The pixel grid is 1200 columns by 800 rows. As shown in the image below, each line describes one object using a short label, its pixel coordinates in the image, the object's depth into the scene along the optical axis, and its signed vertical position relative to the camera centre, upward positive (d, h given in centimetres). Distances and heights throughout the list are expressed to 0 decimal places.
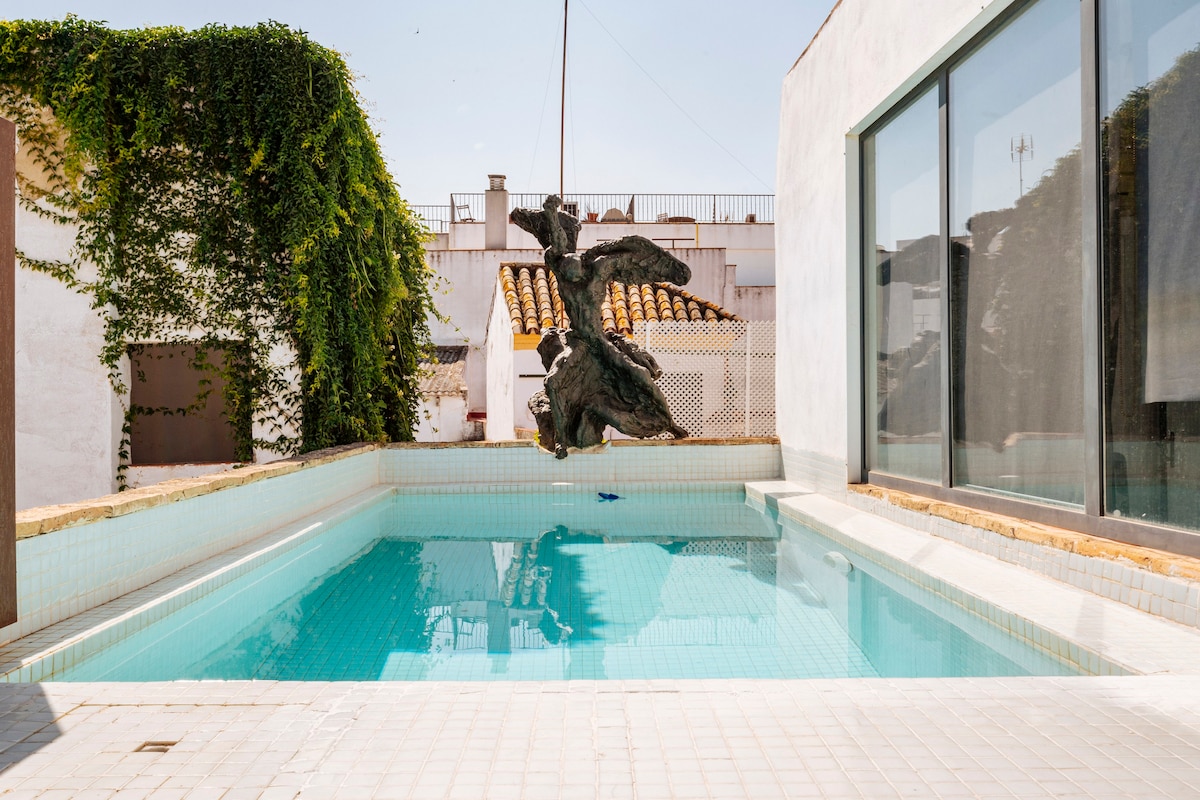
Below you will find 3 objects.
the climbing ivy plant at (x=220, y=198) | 754 +224
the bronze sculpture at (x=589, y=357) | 721 +53
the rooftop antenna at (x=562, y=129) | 1513 +582
